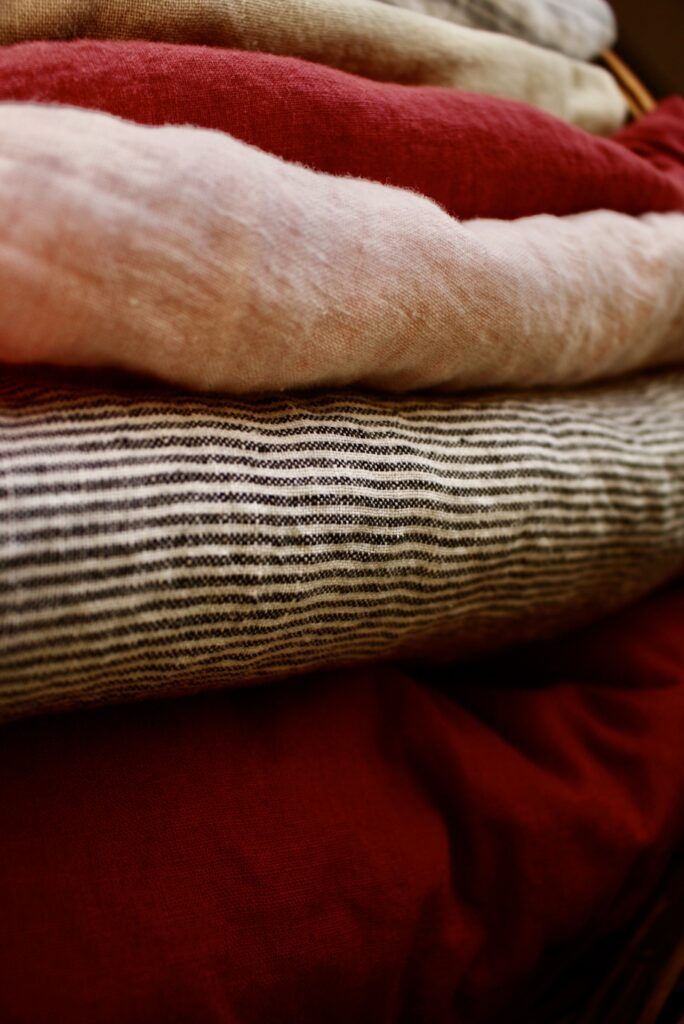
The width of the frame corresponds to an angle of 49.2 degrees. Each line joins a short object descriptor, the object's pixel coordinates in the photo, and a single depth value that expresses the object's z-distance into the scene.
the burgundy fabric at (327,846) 0.28
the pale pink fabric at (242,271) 0.24
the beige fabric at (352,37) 0.32
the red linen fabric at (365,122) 0.29
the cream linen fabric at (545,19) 0.48
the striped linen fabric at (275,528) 0.26
